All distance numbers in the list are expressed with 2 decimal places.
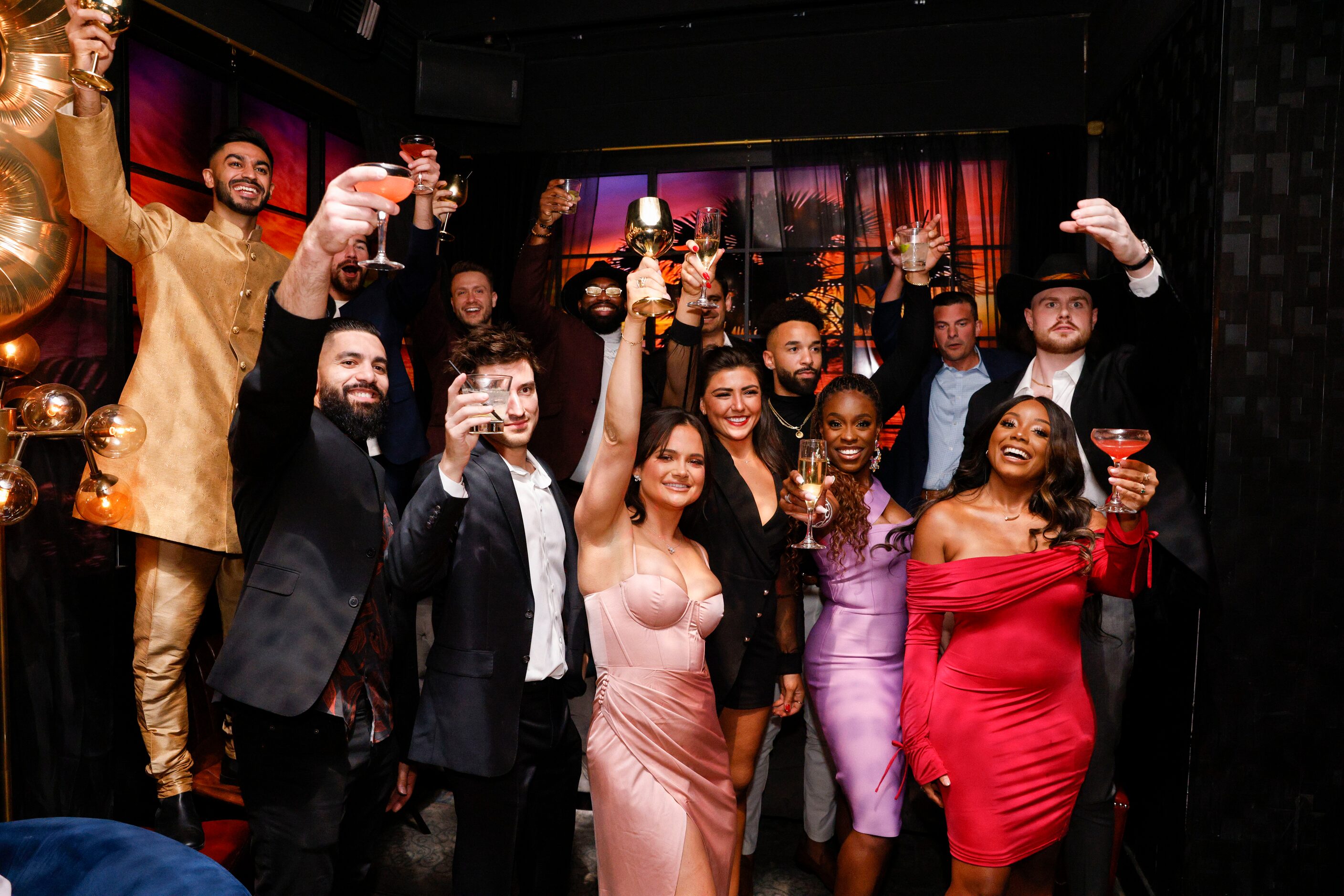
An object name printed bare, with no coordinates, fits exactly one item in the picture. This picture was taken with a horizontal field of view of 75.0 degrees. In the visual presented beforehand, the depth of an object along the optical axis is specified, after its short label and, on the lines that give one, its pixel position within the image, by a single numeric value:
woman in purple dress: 2.61
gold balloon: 2.50
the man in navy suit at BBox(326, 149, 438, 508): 3.48
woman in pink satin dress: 2.15
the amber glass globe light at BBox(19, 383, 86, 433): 2.44
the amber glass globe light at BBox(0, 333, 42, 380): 2.62
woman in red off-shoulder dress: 2.37
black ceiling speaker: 5.19
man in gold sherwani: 2.72
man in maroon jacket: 4.04
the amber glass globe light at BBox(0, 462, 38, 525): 2.24
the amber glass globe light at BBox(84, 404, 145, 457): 2.39
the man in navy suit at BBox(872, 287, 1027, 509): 3.69
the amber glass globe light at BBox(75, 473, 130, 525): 2.48
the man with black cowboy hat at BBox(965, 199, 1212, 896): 2.65
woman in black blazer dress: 2.65
